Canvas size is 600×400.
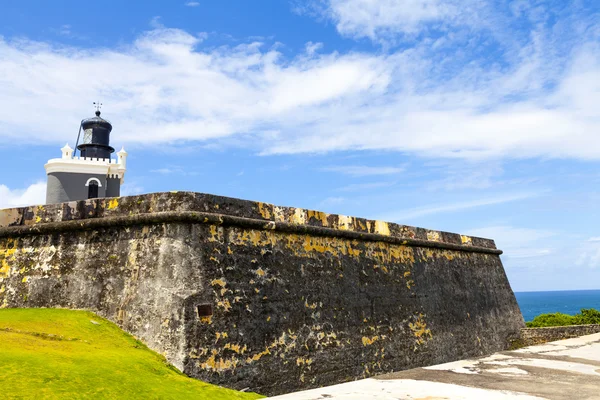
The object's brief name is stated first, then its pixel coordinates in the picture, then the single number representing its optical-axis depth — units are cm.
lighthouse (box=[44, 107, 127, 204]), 3678
